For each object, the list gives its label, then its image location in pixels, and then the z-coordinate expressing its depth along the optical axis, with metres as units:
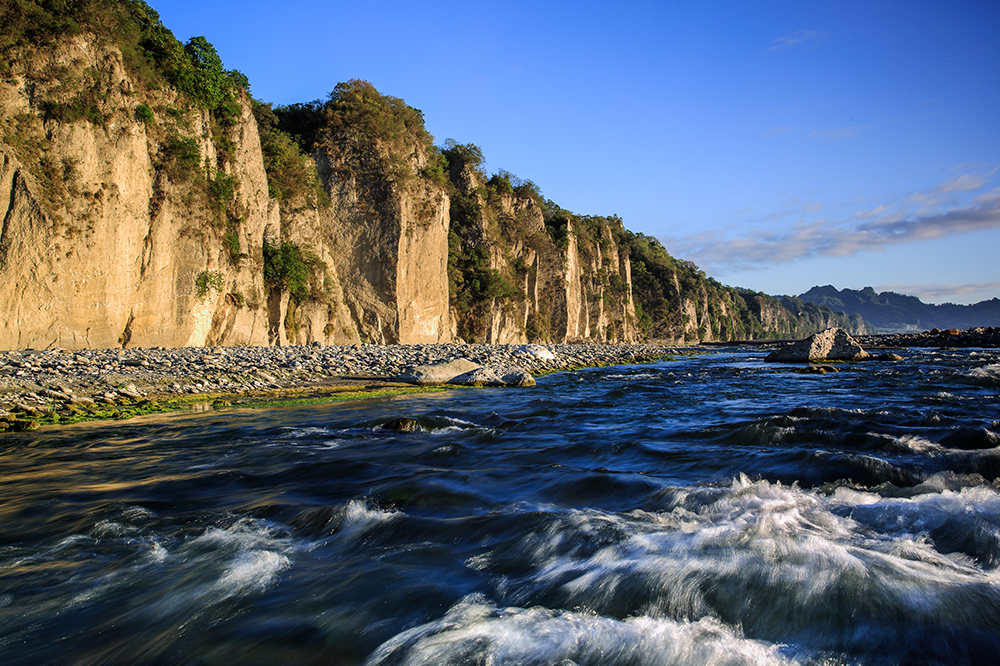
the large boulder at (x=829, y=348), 25.09
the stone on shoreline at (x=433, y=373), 15.43
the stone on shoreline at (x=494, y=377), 16.03
